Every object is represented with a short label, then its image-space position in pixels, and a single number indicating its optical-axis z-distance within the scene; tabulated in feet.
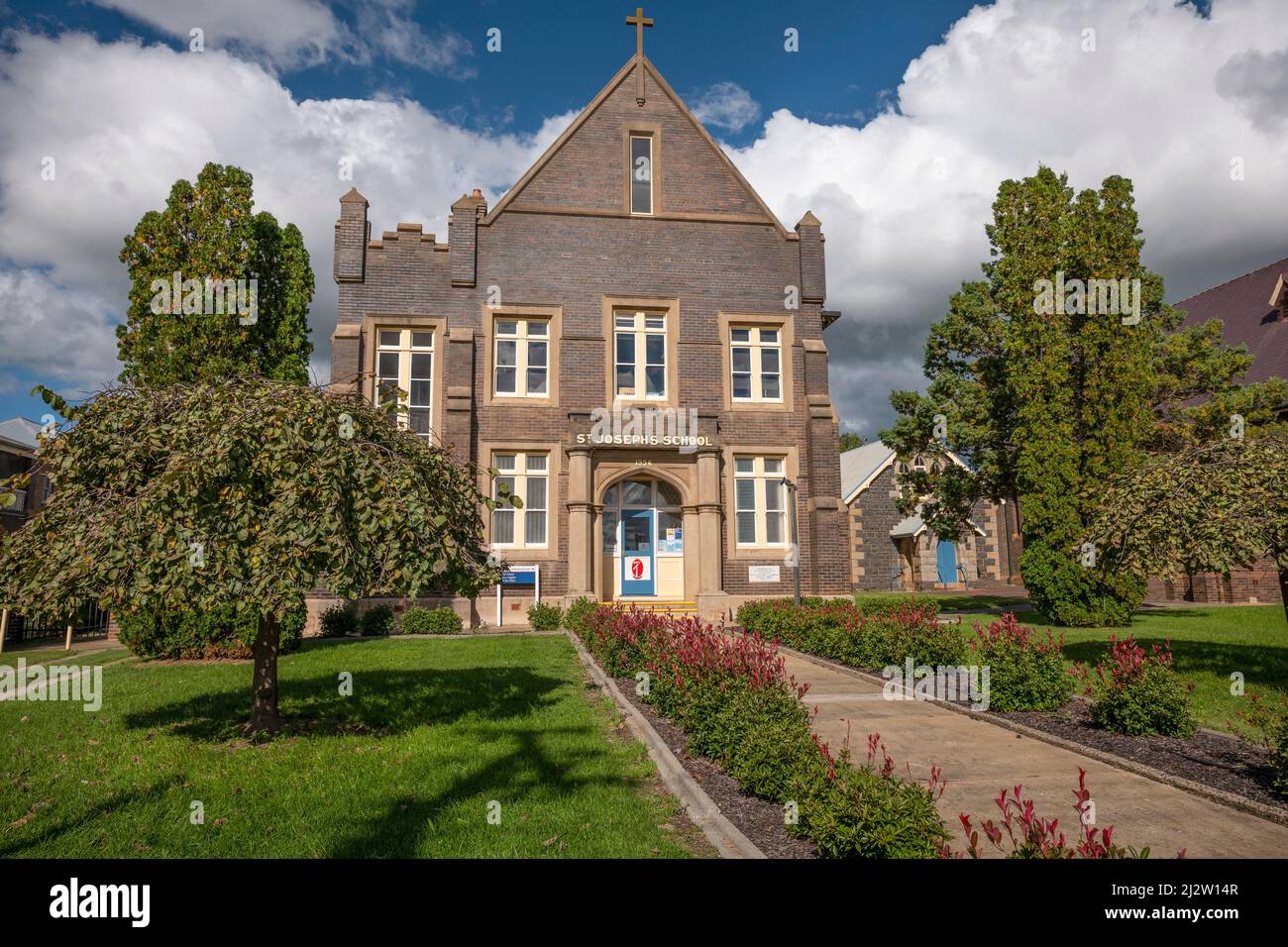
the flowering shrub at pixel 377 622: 59.06
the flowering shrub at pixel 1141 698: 24.71
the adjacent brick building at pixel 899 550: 117.19
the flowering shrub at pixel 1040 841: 10.90
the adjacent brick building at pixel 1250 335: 88.48
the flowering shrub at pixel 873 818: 13.48
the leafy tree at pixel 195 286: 60.44
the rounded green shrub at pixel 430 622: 59.36
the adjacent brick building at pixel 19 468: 92.63
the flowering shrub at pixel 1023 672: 28.94
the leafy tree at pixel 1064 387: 59.88
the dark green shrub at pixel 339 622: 59.11
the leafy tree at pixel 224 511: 21.52
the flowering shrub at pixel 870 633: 36.73
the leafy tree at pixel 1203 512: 28.53
